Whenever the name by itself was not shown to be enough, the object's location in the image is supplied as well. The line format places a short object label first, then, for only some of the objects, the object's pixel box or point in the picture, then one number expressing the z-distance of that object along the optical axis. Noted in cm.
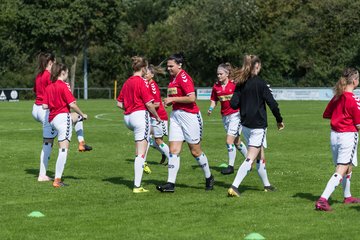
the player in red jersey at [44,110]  1423
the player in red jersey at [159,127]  1677
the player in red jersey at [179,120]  1250
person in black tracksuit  1189
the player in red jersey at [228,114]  1579
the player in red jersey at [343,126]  1066
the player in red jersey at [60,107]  1332
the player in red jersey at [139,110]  1259
